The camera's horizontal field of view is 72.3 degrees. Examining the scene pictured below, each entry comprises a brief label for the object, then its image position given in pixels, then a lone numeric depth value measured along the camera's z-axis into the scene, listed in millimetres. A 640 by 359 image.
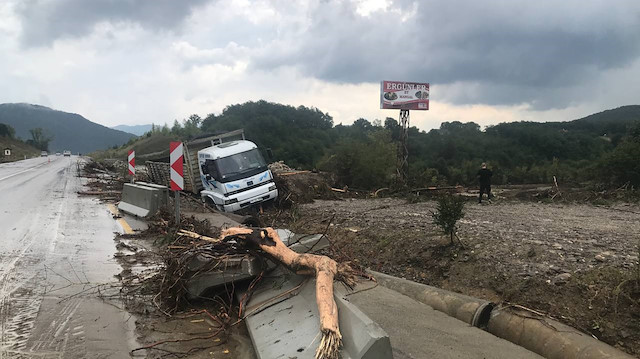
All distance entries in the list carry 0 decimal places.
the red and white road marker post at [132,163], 16562
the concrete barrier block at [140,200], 11883
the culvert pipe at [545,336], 4234
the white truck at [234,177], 13609
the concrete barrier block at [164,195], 11961
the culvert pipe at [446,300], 5270
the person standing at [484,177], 16636
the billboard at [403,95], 27828
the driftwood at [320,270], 3473
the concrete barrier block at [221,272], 5508
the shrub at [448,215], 7340
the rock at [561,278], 5561
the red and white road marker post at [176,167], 9797
